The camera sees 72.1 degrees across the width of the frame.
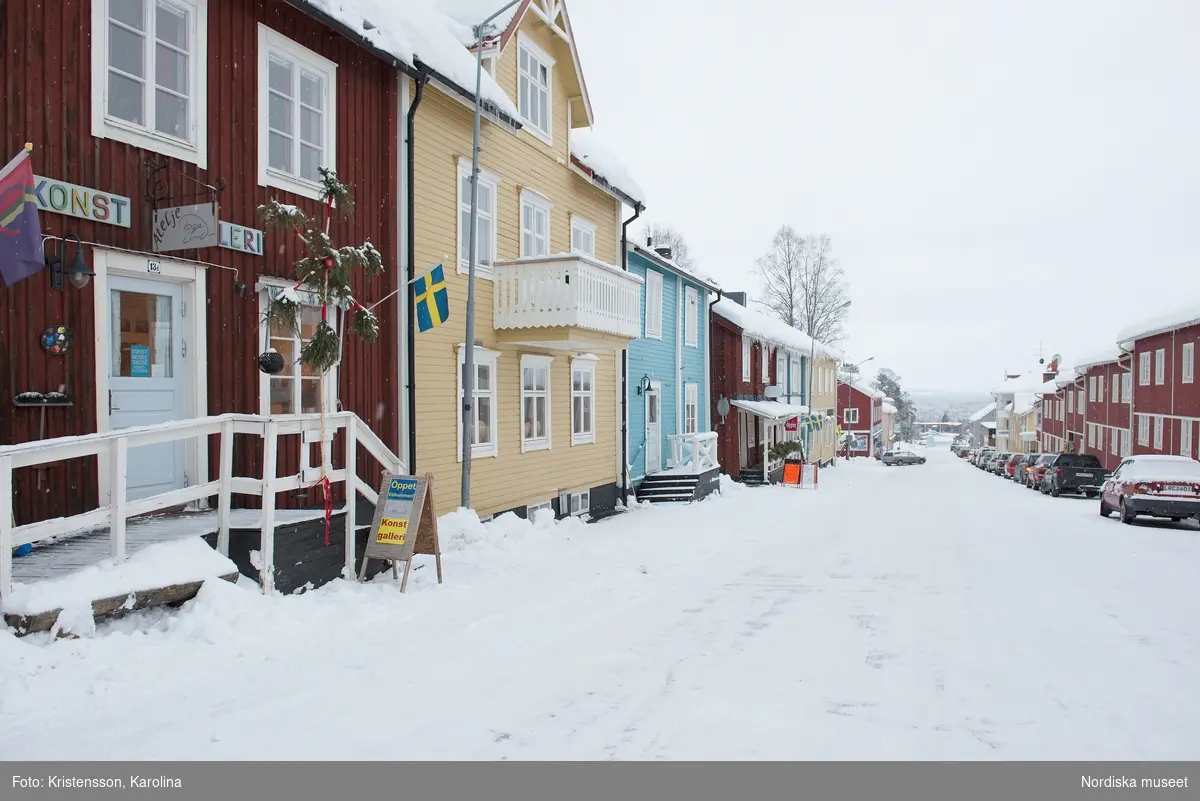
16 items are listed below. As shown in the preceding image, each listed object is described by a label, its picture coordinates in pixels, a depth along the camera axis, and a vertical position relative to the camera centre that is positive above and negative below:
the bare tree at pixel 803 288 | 52.09 +7.32
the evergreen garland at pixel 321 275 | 7.66 +1.23
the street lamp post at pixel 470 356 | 10.82 +0.62
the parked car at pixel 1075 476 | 28.33 -2.54
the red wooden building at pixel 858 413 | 75.12 -0.96
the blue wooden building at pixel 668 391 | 20.53 +0.32
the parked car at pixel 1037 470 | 32.72 -2.77
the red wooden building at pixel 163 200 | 6.72 +1.88
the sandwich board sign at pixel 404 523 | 8.27 -1.23
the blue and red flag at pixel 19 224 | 5.91 +1.30
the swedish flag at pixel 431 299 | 10.23 +1.29
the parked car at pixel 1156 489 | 16.56 -1.78
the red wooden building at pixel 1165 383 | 27.11 +0.71
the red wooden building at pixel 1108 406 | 35.84 -0.15
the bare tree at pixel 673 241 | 54.56 +10.88
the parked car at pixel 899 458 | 62.53 -4.25
